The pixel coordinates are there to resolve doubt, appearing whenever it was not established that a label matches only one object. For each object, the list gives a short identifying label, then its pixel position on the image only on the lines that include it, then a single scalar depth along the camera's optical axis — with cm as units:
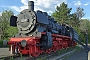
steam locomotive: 540
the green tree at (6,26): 1736
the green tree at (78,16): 2723
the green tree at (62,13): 2468
